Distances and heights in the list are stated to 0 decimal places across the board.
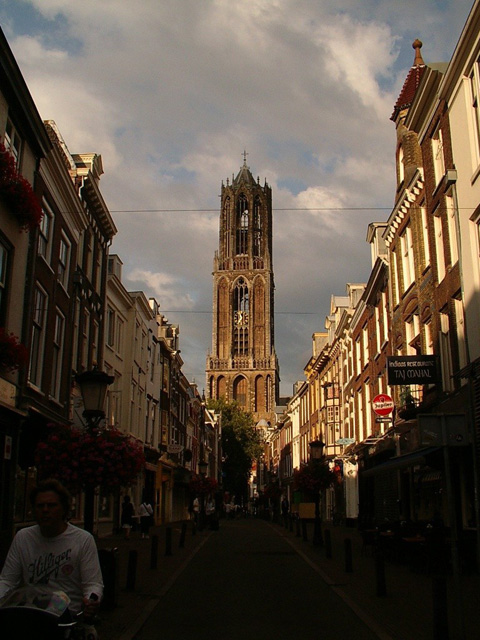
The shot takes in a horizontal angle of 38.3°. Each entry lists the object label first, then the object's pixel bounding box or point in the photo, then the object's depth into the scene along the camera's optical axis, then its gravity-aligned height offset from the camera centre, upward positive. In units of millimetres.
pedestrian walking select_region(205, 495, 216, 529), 36406 -431
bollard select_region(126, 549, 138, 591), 12086 -1120
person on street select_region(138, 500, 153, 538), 27281 -427
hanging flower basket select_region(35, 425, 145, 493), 11500 +745
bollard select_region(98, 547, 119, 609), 10305 -982
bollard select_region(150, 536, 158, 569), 15570 -1039
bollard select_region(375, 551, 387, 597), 11727 -1158
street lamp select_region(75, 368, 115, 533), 12023 +1903
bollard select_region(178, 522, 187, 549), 22875 -1110
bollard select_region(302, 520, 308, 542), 27569 -929
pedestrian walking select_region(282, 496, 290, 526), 38484 -127
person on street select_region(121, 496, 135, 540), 26719 -457
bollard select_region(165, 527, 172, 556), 19617 -1045
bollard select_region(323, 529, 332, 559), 18831 -991
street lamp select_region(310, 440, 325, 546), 23750 +1803
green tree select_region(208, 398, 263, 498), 95688 +8439
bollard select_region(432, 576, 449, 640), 7438 -1065
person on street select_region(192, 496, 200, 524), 35694 -182
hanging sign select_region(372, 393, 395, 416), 25569 +3685
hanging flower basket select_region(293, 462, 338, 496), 28219 +1160
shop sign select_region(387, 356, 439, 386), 19656 +3797
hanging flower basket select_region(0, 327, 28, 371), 13938 +3008
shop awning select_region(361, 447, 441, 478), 17062 +1198
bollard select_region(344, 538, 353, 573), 15289 -1082
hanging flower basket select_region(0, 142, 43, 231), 14636 +6584
